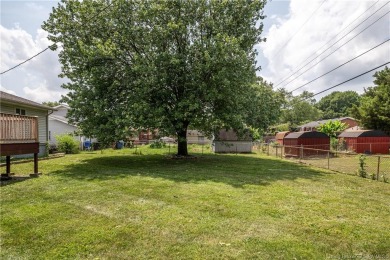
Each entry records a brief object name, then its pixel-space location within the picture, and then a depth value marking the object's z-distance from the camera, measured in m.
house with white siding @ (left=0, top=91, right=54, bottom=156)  14.77
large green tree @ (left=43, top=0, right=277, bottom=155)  12.88
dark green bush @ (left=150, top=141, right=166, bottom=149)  14.55
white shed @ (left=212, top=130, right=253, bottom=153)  24.53
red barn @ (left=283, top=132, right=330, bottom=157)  23.11
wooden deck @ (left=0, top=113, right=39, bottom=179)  8.56
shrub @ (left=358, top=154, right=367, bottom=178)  10.68
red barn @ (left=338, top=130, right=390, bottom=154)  25.48
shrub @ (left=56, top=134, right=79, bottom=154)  20.20
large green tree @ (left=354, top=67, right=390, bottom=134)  27.02
